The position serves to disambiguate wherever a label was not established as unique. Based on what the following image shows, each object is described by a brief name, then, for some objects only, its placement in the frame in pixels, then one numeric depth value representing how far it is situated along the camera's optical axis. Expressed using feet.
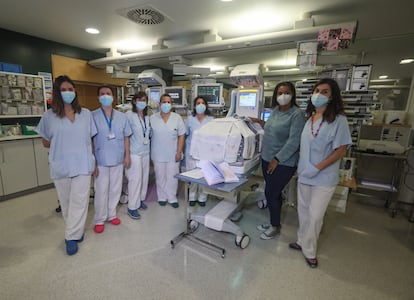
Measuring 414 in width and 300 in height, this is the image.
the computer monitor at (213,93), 11.04
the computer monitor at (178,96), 12.08
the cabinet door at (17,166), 10.26
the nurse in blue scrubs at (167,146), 9.28
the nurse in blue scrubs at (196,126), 9.61
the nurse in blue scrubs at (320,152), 5.69
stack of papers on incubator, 5.80
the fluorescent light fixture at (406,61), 14.34
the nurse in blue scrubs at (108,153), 7.45
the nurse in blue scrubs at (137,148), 8.70
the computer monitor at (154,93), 12.92
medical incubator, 6.29
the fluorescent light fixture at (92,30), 11.01
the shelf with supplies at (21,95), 10.80
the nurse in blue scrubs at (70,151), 6.17
